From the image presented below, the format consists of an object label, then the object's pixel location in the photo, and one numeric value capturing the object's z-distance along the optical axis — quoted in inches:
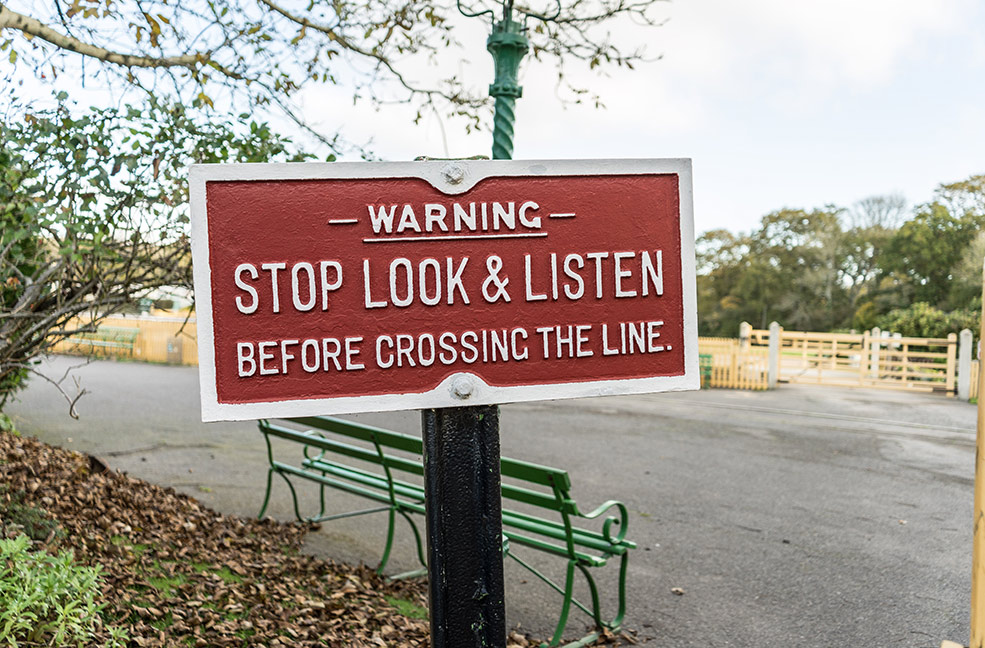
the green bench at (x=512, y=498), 169.2
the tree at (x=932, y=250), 1227.9
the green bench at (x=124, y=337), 939.3
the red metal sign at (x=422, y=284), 77.3
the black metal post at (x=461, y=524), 81.2
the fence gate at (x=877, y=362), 755.4
